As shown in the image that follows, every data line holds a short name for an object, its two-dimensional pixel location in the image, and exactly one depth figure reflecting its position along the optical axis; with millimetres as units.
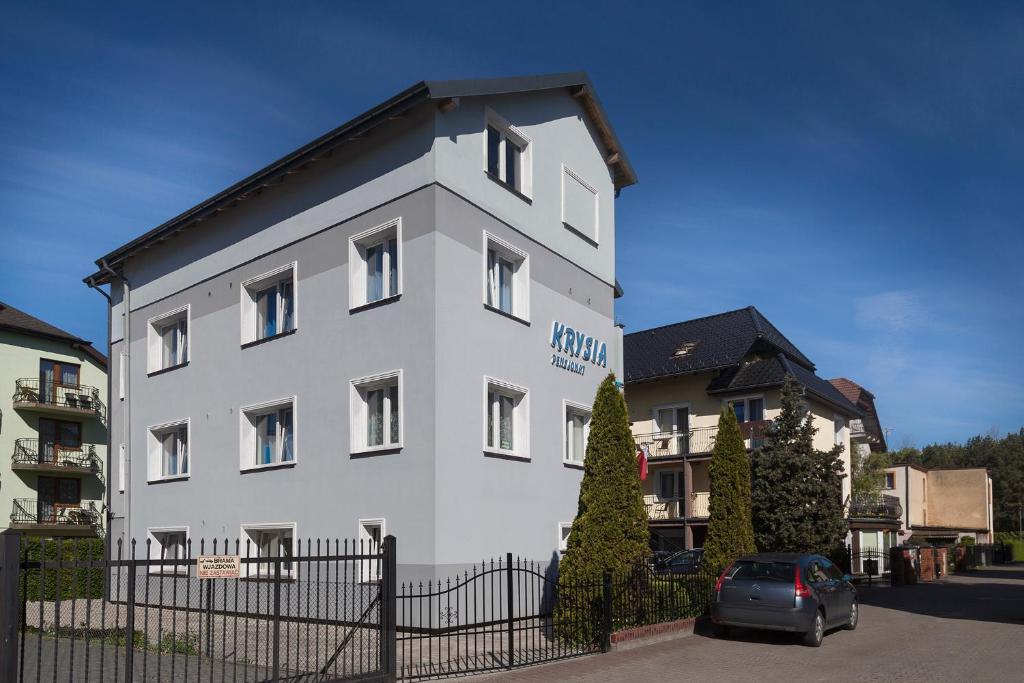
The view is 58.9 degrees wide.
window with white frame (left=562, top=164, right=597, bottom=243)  21344
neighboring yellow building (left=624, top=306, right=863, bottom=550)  34969
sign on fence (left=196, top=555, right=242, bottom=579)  9242
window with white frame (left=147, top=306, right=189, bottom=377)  23219
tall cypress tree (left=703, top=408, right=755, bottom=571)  21125
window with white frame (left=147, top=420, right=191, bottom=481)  22438
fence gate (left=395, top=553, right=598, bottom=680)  12562
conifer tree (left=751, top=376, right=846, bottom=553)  26328
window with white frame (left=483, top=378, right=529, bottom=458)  17984
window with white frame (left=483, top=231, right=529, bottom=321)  18688
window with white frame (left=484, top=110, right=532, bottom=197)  18859
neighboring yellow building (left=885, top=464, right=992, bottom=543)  62562
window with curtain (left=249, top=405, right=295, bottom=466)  19453
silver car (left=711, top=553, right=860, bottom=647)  14820
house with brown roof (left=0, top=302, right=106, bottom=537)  38344
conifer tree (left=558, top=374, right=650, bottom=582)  15227
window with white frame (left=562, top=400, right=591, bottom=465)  20562
